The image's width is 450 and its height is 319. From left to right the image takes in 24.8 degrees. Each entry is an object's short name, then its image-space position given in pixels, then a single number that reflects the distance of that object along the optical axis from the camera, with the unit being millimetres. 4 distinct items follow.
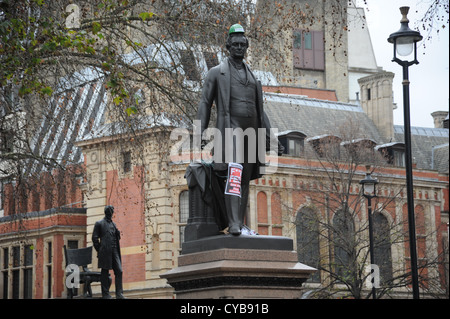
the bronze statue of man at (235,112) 13823
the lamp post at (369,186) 30844
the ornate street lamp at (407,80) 17344
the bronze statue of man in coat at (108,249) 22297
